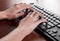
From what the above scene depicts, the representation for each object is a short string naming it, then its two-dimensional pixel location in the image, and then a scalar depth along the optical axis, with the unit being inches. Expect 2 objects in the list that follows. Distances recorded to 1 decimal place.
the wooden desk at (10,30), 25.8
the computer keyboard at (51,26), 24.3
